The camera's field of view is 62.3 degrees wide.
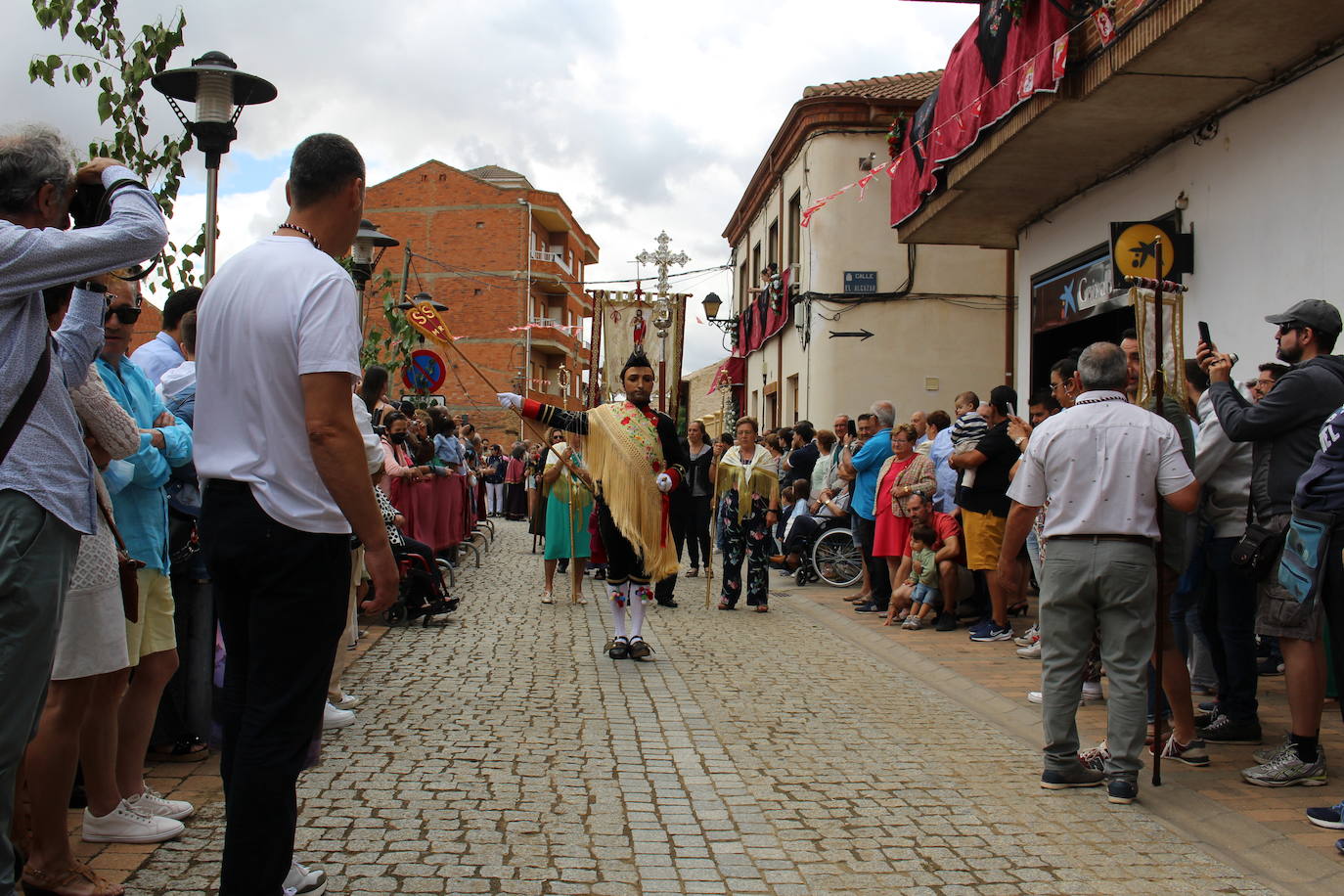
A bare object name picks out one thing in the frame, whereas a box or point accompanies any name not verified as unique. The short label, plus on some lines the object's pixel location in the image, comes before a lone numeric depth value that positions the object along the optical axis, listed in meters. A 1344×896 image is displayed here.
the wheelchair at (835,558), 13.31
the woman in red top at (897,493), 10.27
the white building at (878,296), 19.94
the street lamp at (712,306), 27.14
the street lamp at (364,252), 12.50
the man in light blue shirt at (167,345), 5.02
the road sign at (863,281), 20.06
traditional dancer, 8.17
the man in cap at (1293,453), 4.88
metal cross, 22.75
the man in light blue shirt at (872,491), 11.27
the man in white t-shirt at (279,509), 2.89
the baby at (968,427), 9.28
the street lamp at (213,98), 7.01
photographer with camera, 2.59
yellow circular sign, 9.64
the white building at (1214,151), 7.61
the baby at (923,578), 9.92
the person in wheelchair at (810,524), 12.98
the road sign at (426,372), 14.11
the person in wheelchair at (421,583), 9.52
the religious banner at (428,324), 14.27
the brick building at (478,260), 52.75
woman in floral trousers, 11.45
